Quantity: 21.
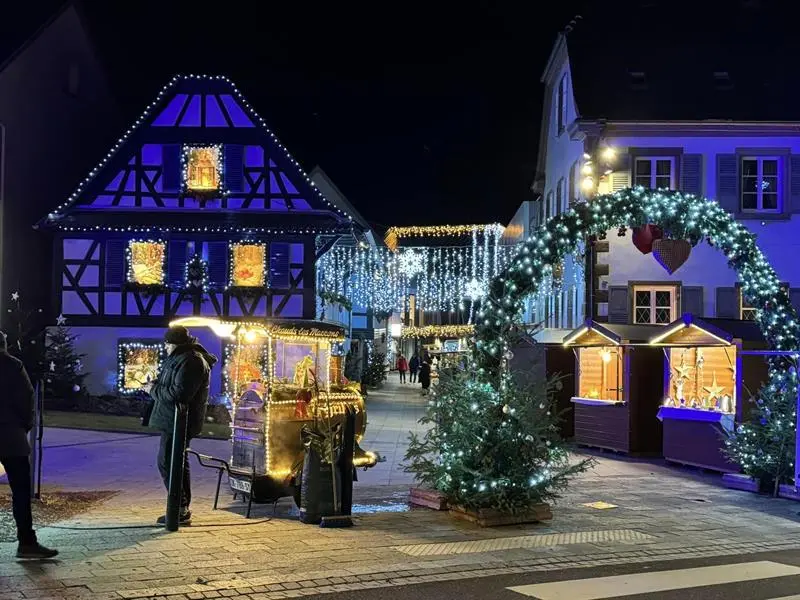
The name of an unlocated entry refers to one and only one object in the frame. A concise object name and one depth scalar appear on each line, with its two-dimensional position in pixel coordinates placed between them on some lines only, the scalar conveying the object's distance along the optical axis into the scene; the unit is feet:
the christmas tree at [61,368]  80.59
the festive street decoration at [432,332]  184.85
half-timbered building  85.87
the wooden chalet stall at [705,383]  46.24
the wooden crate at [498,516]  30.68
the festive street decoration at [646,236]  40.06
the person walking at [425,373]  116.38
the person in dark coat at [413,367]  160.25
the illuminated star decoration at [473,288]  124.26
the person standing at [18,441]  23.65
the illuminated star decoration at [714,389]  48.88
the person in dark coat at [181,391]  28.70
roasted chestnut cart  32.42
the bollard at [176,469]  27.61
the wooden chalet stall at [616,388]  55.77
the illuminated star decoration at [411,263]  130.62
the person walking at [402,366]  154.94
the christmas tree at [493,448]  31.30
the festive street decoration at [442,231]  135.74
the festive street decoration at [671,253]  43.06
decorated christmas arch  31.68
